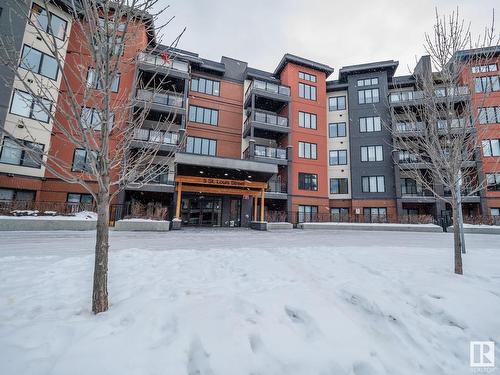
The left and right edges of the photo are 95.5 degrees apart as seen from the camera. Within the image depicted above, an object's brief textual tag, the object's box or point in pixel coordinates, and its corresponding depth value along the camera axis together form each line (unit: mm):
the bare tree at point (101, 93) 3008
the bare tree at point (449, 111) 5676
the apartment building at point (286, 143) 19000
